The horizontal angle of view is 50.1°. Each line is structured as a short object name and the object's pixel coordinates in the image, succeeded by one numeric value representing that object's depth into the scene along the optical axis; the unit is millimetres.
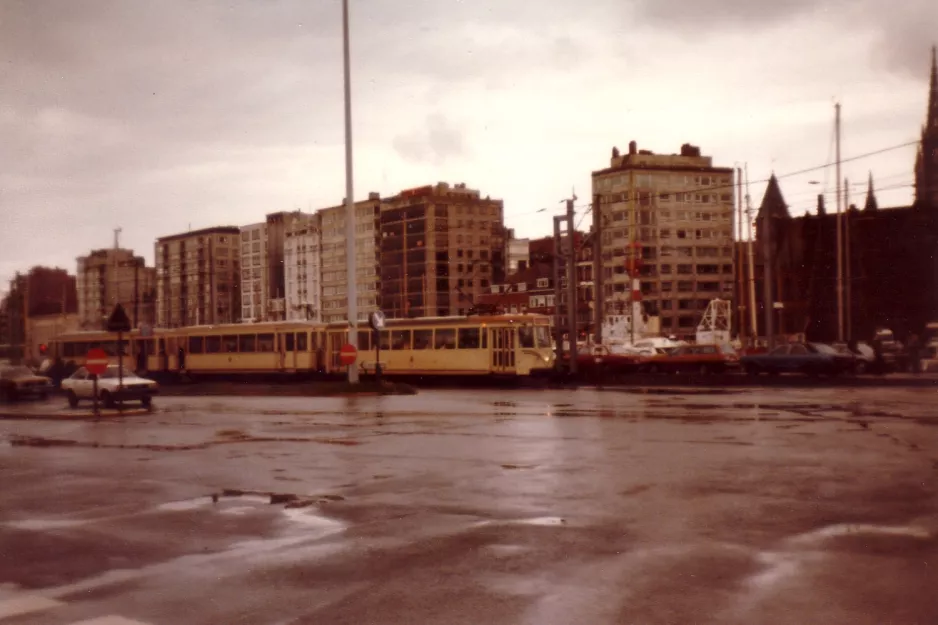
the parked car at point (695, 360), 45062
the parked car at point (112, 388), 29266
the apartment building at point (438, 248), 149500
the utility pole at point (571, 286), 41781
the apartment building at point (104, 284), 180375
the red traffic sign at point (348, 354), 31938
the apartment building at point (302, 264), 170875
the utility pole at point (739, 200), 65300
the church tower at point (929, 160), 92375
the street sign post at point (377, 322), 33469
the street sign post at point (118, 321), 25062
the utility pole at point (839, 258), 59959
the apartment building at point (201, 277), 184875
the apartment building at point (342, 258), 161250
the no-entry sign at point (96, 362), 25375
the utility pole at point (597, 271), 49750
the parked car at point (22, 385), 36625
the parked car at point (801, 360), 41875
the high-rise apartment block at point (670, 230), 137625
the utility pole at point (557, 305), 41769
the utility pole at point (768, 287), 55938
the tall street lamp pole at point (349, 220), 33350
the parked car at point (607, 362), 47406
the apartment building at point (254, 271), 179750
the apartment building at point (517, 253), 155125
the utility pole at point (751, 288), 67794
